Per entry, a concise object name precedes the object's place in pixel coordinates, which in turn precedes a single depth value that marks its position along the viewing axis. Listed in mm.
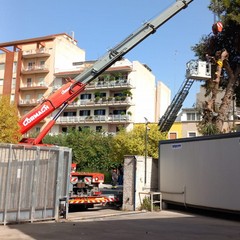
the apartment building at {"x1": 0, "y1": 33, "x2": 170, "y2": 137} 52060
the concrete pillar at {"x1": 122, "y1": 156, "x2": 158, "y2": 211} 14163
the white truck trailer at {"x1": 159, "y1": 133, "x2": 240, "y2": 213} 12123
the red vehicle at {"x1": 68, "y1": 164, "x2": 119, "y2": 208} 13352
